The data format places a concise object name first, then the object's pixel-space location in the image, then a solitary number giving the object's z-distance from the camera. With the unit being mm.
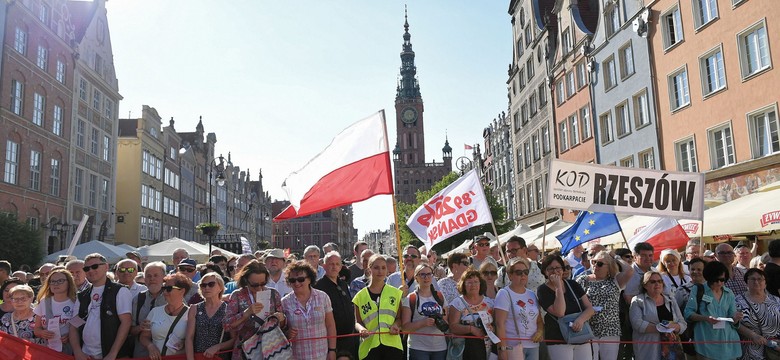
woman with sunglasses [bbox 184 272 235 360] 6289
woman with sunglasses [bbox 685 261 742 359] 7109
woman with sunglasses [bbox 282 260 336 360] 6312
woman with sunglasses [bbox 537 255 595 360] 6758
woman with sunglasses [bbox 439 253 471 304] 8484
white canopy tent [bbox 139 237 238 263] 20266
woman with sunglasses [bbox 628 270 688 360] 7199
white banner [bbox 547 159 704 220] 9820
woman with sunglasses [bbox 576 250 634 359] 7160
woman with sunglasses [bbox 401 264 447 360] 6852
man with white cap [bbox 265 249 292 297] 8844
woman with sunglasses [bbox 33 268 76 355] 6535
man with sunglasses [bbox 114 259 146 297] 7789
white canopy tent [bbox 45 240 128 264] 19188
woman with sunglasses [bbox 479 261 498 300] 7430
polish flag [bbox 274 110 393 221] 8117
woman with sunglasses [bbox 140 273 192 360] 6336
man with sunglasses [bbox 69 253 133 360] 6430
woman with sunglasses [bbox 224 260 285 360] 6238
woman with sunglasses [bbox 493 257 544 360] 6719
